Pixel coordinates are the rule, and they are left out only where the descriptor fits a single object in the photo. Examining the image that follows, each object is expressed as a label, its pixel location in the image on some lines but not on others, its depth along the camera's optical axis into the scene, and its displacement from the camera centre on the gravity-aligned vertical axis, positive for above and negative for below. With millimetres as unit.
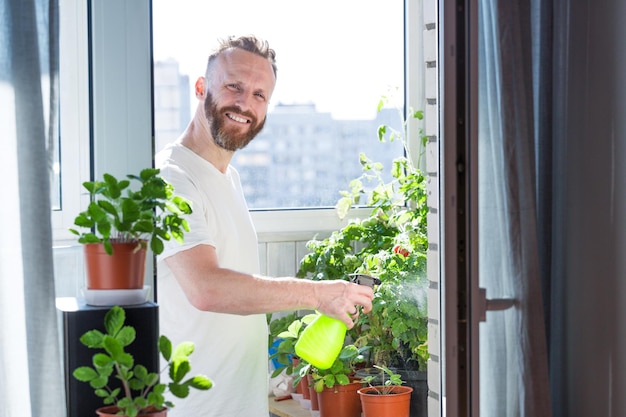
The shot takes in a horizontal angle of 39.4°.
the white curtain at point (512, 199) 1961 -55
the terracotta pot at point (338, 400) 2787 -717
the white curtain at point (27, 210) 1554 -55
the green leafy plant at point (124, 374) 1419 -326
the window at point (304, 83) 2879 +328
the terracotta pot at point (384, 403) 2697 -706
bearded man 2145 -232
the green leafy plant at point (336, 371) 2740 -624
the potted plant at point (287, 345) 2797 -559
